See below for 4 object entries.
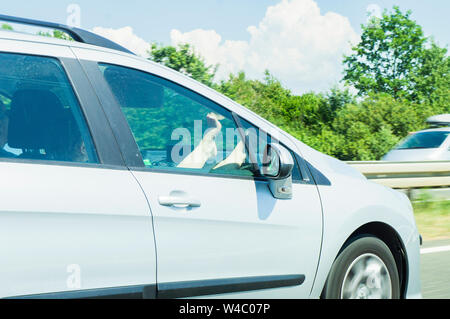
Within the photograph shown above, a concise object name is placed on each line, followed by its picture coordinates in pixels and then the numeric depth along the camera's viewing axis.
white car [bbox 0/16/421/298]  2.67
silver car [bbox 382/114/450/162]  14.45
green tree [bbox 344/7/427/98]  55.25
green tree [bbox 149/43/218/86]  19.36
